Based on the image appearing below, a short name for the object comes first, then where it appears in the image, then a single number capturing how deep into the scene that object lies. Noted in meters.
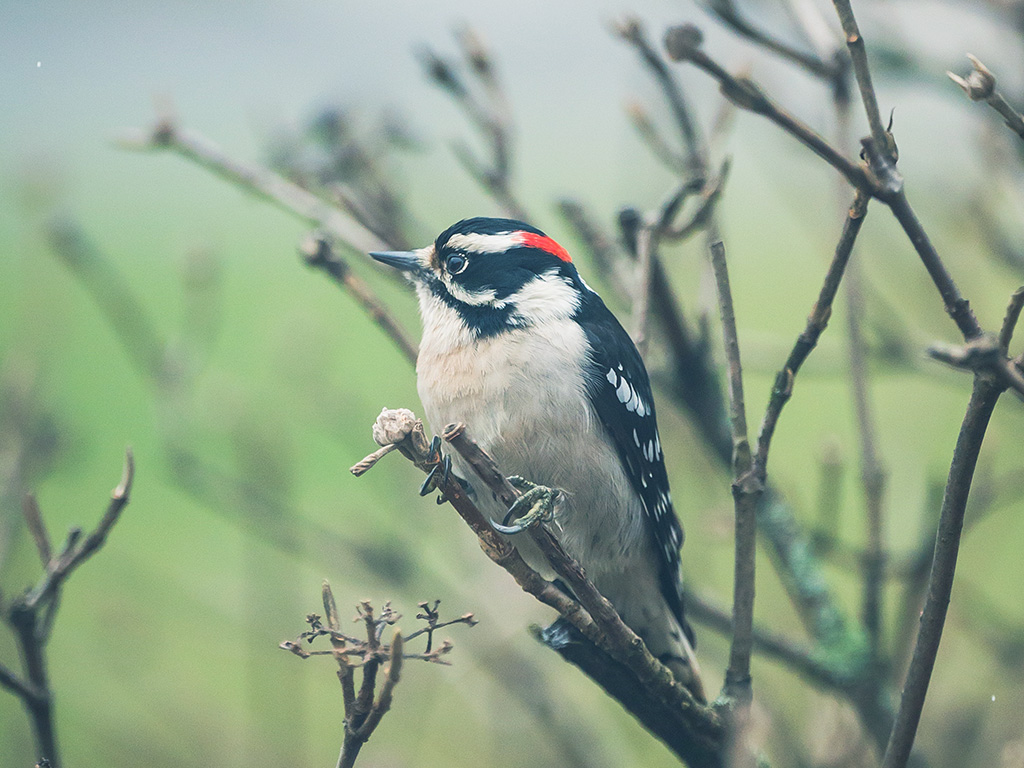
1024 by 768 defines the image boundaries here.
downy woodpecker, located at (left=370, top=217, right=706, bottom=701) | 4.03
